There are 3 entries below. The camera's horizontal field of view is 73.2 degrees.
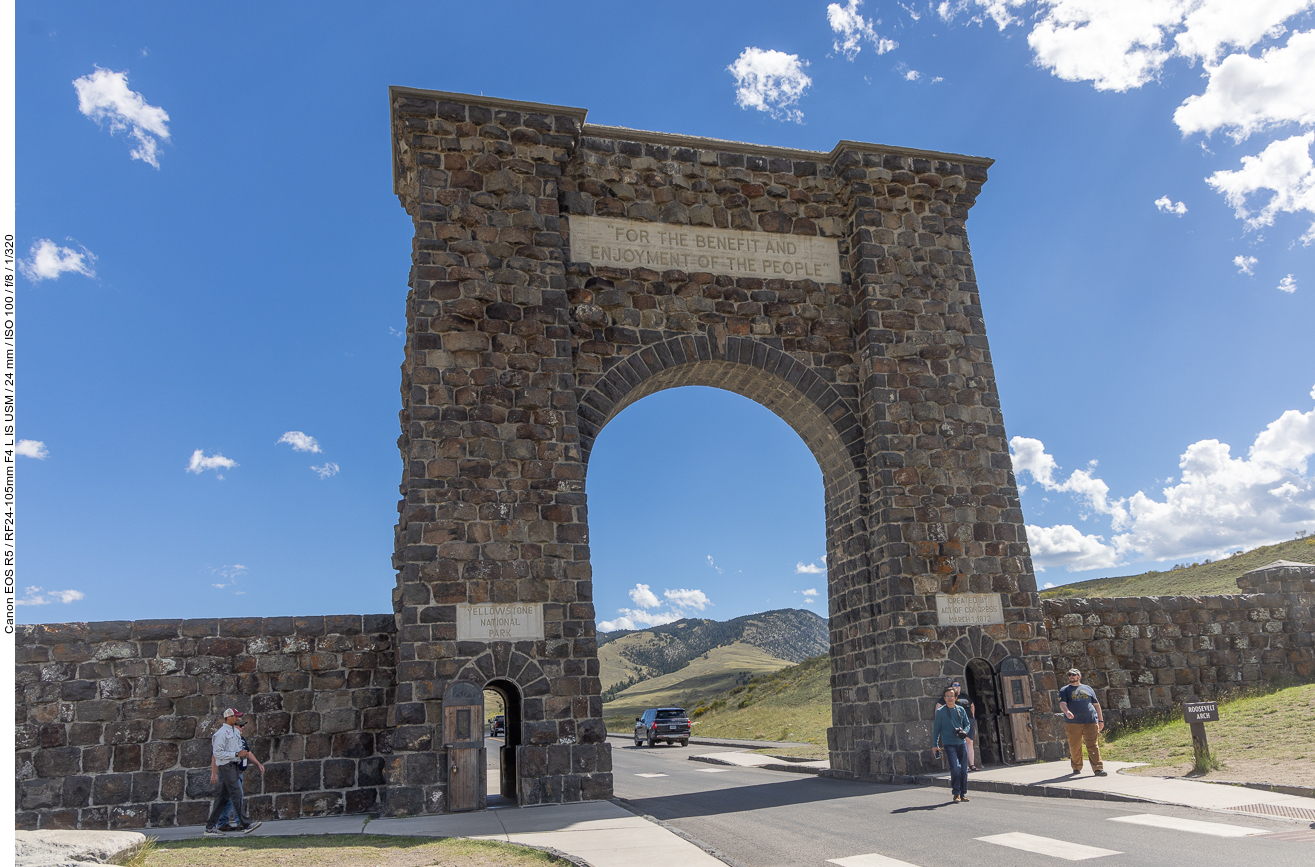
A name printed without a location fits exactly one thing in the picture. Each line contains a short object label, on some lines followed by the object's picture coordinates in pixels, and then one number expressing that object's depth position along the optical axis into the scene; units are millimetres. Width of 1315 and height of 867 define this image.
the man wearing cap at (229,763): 9586
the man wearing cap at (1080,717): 10992
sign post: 10312
